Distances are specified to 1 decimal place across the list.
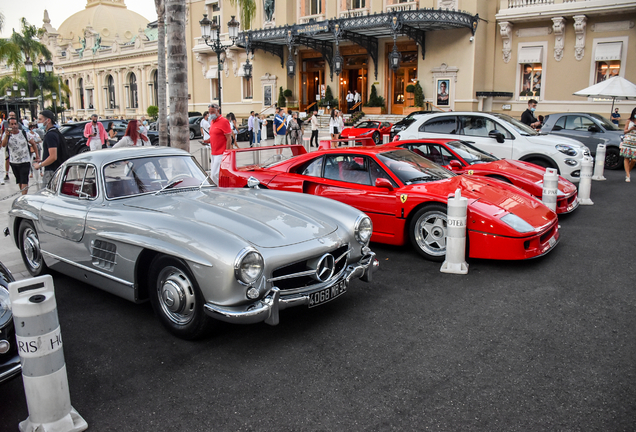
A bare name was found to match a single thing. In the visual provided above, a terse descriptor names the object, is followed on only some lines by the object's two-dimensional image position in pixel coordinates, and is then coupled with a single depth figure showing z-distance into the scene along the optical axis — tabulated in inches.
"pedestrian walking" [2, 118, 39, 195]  382.9
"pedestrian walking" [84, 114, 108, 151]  551.5
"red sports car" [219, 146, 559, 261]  216.7
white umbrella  637.3
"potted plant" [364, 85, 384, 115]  1176.3
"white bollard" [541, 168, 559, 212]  287.9
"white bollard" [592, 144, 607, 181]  494.8
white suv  408.2
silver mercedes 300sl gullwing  139.6
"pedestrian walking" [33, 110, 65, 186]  288.2
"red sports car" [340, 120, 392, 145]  882.1
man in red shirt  433.1
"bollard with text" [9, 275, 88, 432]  103.9
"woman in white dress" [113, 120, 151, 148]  336.5
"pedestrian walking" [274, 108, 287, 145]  777.6
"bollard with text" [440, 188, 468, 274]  206.2
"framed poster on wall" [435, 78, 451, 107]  1089.4
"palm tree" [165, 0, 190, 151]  346.0
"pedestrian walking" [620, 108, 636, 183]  448.1
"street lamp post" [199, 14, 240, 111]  761.0
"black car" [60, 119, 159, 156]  755.4
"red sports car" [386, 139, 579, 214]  314.3
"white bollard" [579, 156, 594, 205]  370.3
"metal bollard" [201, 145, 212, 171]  526.9
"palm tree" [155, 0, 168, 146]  573.6
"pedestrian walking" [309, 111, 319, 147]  840.3
